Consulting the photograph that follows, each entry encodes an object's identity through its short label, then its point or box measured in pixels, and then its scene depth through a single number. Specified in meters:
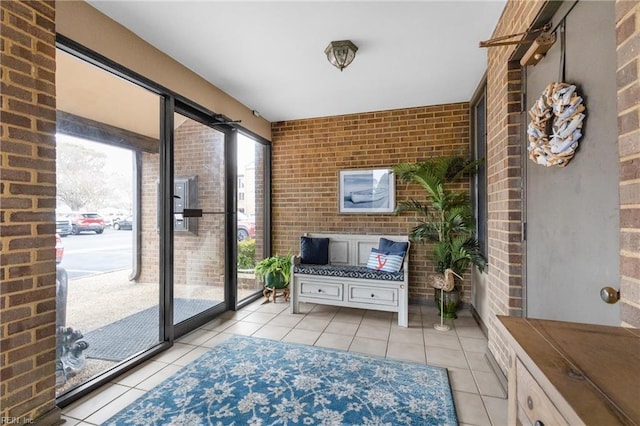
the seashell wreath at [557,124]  1.21
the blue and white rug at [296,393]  1.64
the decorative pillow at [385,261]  3.19
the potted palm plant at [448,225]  3.02
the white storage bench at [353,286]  3.03
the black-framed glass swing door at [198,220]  2.78
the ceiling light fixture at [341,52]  2.30
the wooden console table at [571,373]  0.47
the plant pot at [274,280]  3.75
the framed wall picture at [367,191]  3.85
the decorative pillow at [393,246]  3.33
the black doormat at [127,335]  2.18
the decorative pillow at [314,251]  3.69
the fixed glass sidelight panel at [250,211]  3.77
